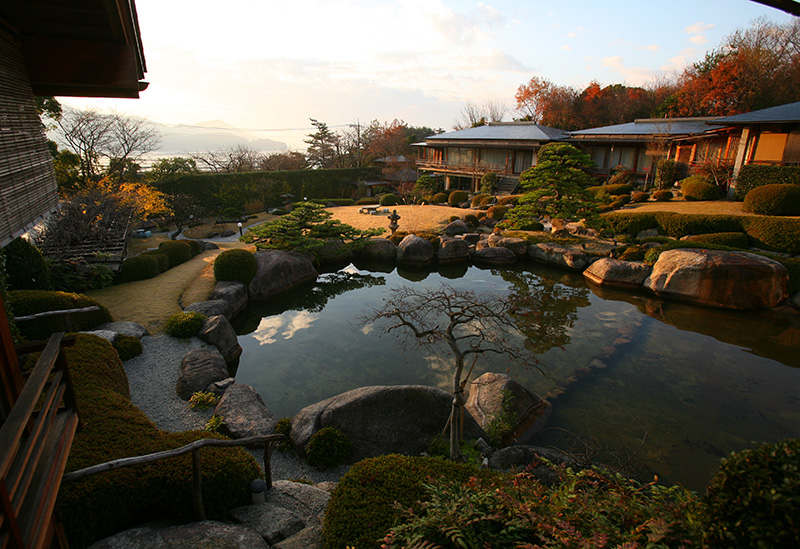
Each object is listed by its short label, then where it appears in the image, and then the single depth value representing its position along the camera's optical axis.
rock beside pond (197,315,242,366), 9.87
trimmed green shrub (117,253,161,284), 13.22
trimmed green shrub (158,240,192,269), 15.74
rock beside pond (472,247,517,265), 18.30
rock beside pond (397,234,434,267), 18.25
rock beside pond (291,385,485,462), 6.61
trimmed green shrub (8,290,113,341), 7.91
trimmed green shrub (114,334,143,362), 8.59
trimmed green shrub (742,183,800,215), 16.02
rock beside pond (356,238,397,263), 18.81
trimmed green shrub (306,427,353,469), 6.32
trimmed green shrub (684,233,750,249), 15.09
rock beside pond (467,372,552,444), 7.50
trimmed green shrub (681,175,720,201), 20.58
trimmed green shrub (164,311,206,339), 9.78
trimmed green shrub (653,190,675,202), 22.50
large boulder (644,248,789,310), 12.38
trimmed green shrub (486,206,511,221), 23.83
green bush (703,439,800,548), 1.80
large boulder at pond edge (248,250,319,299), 14.09
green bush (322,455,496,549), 3.34
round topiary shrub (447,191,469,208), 28.86
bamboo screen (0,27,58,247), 4.02
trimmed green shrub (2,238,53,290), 9.51
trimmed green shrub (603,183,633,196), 24.56
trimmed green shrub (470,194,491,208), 27.61
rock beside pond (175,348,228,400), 7.84
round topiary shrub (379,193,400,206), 30.23
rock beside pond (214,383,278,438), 6.75
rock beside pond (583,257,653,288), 14.42
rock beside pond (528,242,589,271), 16.62
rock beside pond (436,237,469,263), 18.62
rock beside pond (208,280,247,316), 12.33
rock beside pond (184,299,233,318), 10.99
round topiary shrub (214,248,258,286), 13.30
